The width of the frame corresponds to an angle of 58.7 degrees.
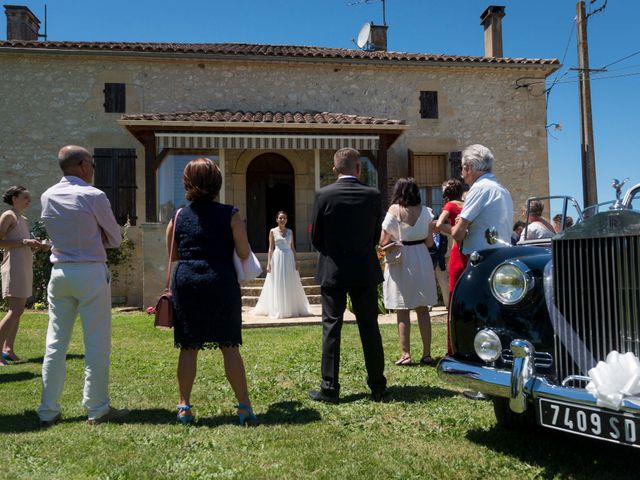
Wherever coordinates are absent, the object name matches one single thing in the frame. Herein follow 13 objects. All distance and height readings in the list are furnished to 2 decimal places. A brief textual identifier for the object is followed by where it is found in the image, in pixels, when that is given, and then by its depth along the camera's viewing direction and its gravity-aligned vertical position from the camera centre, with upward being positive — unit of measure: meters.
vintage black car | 2.41 -0.34
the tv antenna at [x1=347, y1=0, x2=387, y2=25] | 17.77 +7.75
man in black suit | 4.00 -0.11
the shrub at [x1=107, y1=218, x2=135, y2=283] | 13.05 +0.17
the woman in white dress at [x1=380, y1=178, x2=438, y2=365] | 5.07 -0.08
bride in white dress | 9.29 -0.42
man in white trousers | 3.57 -0.17
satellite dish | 17.28 +6.81
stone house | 12.71 +3.70
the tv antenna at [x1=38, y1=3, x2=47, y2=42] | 16.91 +7.10
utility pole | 13.48 +3.10
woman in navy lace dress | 3.45 -0.13
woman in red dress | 4.34 +0.30
